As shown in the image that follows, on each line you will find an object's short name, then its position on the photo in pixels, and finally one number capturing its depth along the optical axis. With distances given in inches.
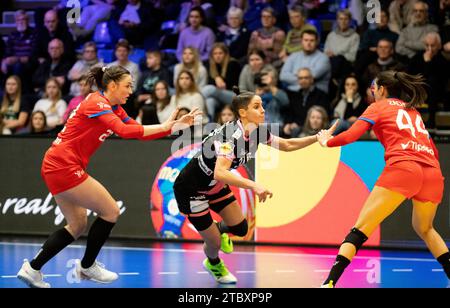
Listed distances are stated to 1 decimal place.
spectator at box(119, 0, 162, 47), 585.3
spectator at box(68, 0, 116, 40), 595.5
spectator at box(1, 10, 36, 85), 600.1
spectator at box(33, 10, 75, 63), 582.9
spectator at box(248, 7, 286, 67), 532.1
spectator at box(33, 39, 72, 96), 571.5
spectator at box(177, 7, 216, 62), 547.5
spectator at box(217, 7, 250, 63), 538.9
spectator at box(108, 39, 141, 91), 545.3
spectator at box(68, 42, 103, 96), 560.1
